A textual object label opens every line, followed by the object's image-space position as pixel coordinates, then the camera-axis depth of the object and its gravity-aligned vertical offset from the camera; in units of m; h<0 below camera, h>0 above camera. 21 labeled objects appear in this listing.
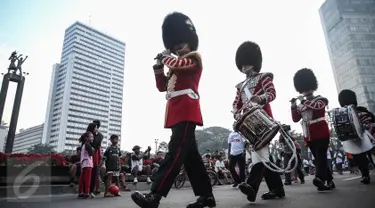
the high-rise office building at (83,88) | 120.98 +43.17
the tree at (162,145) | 69.06 +7.60
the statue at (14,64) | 15.69 +6.89
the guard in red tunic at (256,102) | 3.47 +0.95
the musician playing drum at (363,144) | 5.58 +0.45
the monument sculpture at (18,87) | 14.52 +5.41
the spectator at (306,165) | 20.11 +0.19
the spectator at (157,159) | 12.69 +0.76
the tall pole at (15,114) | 14.02 +3.78
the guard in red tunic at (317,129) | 4.46 +0.66
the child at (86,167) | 6.15 +0.25
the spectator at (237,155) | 8.48 +0.50
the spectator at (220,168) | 13.58 +0.19
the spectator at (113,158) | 7.52 +0.54
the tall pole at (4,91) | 14.54 +4.96
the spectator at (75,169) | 8.48 +0.30
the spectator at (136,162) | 10.64 +0.56
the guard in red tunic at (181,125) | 2.57 +0.52
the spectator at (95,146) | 6.74 +0.79
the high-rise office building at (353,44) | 76.78 +37.64
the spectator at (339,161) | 17.76 +0.31
